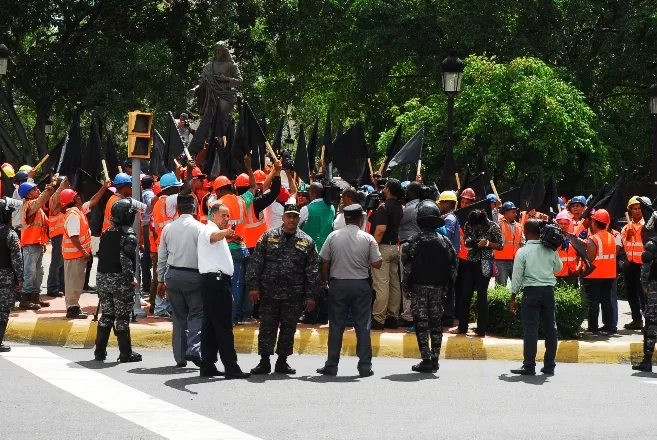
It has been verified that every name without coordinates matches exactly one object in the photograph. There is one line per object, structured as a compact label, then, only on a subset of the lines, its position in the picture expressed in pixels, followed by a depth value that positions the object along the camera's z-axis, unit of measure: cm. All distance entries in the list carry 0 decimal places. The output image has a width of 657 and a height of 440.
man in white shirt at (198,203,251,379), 1187
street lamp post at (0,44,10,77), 2359
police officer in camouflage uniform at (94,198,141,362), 1278
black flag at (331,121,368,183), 1753
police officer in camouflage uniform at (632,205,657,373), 1312
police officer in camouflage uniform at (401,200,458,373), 1265
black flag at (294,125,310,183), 1722
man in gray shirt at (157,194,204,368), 1215
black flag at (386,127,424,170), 1739
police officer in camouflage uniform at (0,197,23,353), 1355
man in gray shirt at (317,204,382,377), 1249
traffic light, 1455
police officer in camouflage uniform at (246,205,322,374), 1227
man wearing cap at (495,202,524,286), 1664
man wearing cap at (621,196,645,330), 1623
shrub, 1462
